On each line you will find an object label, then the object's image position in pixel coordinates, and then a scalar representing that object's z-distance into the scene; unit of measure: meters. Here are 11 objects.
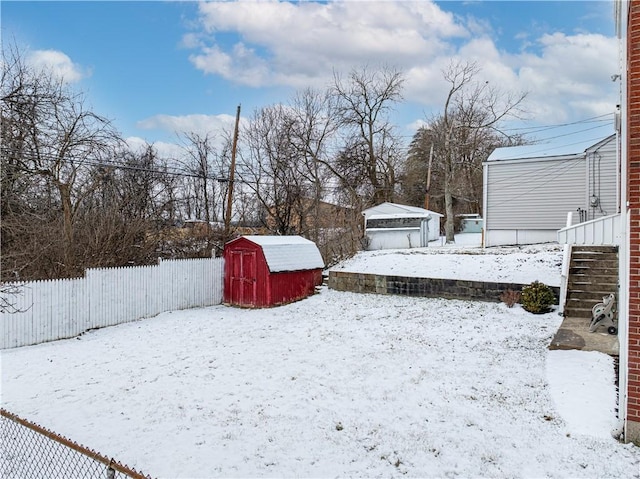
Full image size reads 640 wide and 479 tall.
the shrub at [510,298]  10.28
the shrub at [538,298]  9.55
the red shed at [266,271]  12.95
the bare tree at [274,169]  20.45
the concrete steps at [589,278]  9.12
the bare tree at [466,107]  25.09
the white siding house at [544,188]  15.05
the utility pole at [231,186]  16.07
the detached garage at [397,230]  22.53
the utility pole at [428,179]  29.74
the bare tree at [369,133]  28.94
